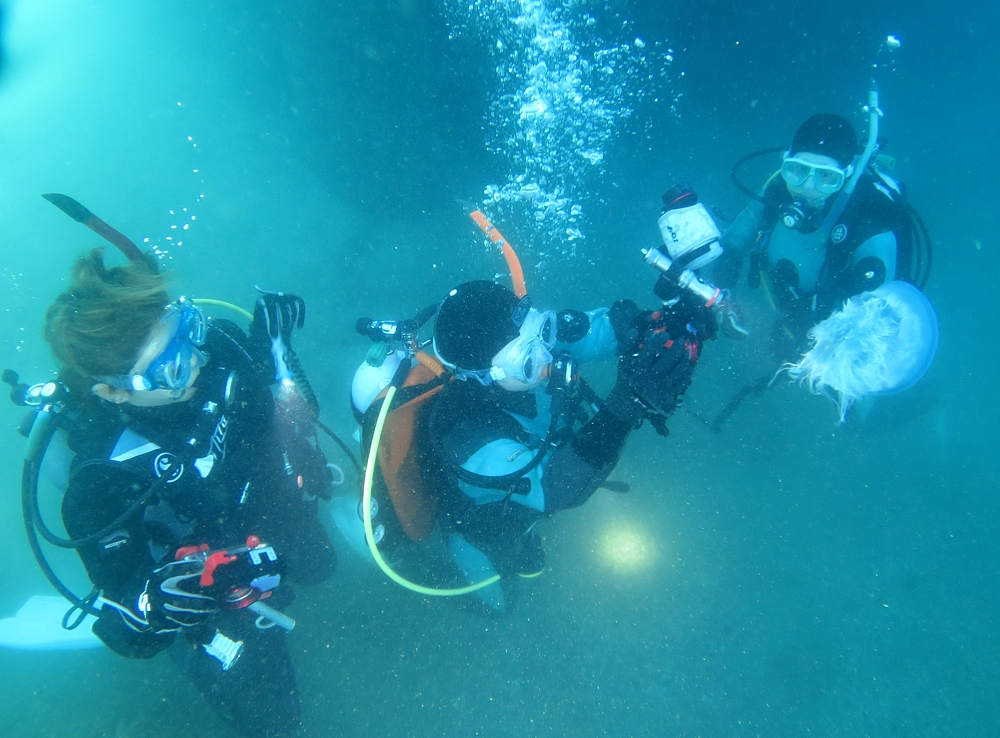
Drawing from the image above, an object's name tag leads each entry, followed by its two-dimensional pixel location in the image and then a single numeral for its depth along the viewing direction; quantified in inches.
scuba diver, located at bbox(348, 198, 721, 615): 90.7
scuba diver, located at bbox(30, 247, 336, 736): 87.4
